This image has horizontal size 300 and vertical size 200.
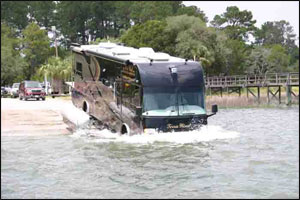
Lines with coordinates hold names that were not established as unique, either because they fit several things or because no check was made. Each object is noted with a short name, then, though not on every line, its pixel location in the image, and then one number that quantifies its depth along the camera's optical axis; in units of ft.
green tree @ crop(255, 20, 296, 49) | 424.05
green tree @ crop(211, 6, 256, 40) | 317.65
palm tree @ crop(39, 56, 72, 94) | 176.96
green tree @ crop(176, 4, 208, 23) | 307.62
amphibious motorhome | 59.77
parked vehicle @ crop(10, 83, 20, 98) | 161.27
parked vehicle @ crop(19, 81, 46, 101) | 137.59
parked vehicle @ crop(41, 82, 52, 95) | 166.85
